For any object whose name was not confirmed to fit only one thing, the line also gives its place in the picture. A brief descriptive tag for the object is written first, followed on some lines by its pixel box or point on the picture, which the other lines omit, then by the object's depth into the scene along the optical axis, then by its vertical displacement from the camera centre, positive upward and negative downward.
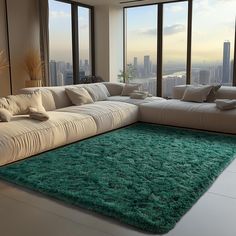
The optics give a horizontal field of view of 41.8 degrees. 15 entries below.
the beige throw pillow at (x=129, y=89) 5.83 -0.31
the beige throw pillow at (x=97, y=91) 5.31 -0.32
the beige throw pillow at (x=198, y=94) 5.08 -0.36
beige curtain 6.27 +0.87
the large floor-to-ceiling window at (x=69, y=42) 6.72 +0.70
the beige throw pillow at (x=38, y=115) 3.64 -0.49
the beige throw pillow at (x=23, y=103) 3.75 -0.37
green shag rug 2.19 -0.92
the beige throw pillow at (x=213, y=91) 5.12 -0.31
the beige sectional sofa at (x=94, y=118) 3.23 -0.61
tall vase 6.00 -0.19
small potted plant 7.91 -0.06
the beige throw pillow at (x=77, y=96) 4.88 -0.36
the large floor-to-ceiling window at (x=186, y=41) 6.68 +0.72
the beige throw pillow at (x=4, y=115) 3.44 -0.47
